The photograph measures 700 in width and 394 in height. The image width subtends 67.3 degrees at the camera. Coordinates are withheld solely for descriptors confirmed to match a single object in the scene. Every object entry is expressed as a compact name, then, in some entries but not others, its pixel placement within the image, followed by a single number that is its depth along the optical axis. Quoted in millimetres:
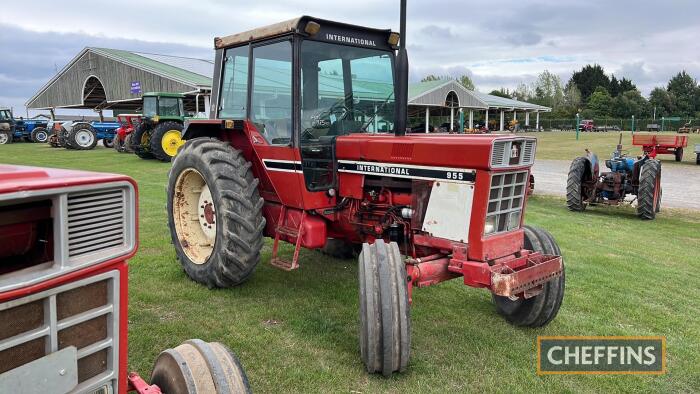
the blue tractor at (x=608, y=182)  9867
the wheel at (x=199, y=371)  2109
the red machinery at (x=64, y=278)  1500
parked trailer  14102
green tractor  17312
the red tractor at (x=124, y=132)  21609
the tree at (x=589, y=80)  93906
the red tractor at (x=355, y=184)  3639
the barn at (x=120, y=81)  27359
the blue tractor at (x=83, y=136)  23812
